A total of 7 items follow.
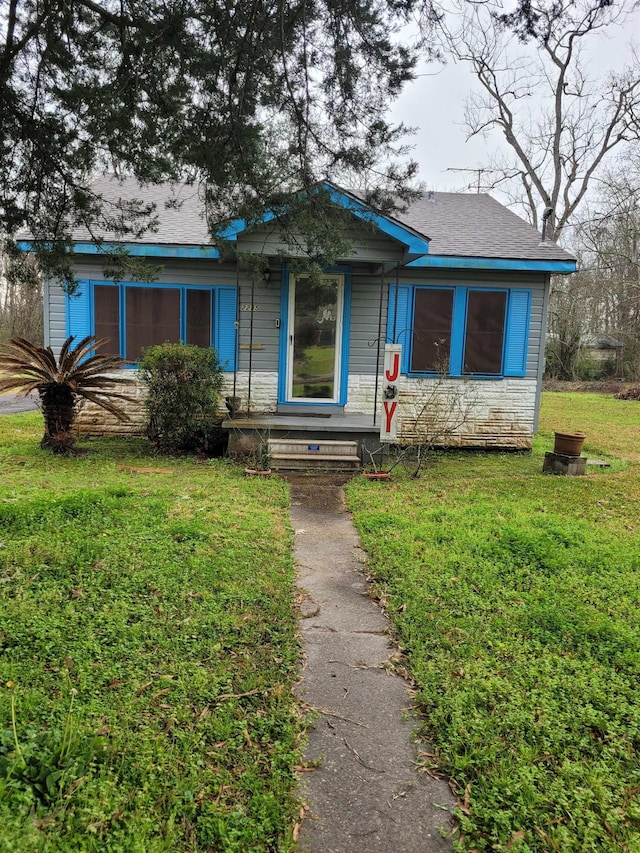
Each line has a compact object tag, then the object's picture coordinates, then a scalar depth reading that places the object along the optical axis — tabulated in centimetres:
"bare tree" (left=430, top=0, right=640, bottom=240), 1964
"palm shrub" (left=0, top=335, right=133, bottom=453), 733
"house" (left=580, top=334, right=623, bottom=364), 2628
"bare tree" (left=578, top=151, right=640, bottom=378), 2159
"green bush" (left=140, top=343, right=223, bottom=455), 773
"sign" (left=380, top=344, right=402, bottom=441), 719
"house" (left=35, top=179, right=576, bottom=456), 888
